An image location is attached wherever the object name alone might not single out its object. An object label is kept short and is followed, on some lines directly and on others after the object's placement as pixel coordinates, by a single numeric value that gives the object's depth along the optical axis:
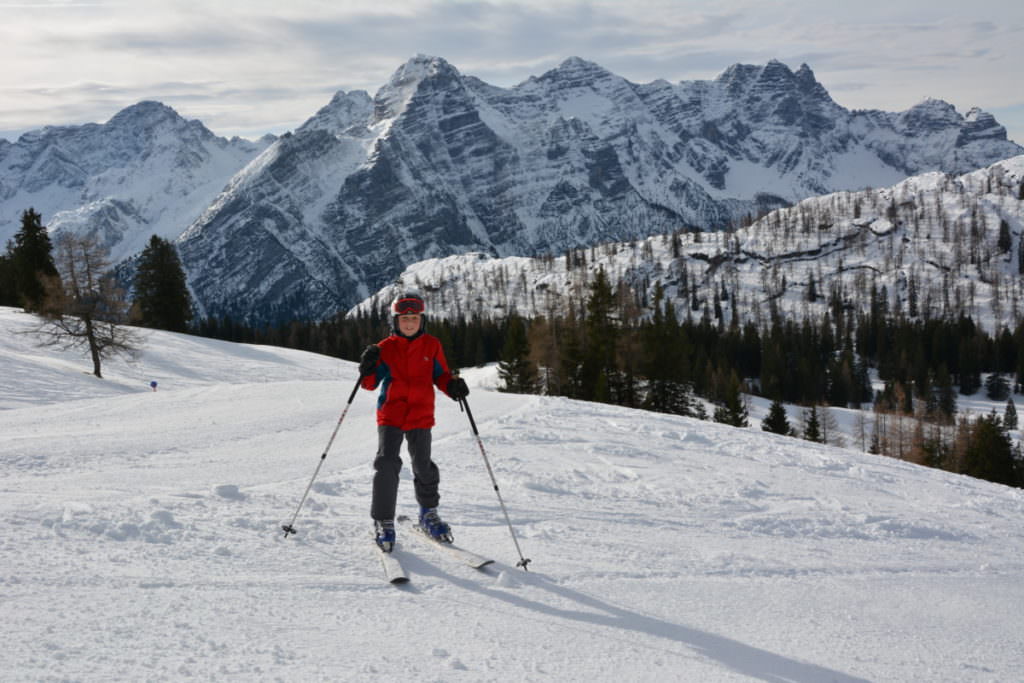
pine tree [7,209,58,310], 55.06
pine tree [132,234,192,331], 67.00
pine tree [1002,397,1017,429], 84.88
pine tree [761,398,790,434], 60.16
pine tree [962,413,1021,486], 45.94
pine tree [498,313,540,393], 53.66
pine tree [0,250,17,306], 66.88
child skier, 6.31
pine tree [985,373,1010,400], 111.88
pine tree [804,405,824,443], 62.12
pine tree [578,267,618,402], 45.25
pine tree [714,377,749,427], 56.59
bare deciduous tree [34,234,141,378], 37.78
